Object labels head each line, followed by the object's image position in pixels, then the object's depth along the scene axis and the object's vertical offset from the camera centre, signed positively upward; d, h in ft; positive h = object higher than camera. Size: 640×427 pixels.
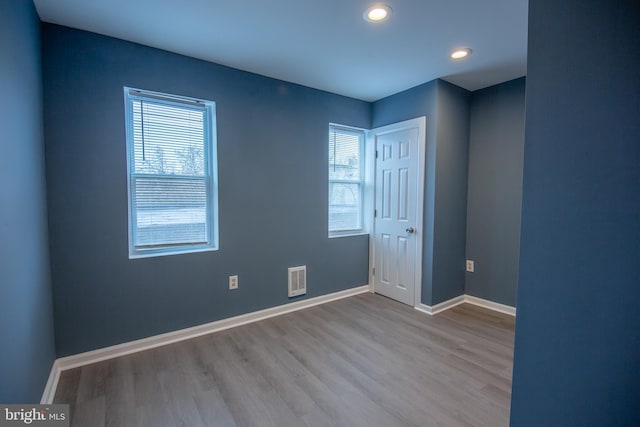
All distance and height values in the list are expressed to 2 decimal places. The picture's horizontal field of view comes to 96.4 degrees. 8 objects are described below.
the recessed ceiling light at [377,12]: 6.12 +4.10
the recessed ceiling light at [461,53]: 8.01 +4.19
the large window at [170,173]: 7.96 +0.69
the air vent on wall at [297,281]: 10.75 -3.15
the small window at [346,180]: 12.07 +0.78
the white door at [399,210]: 10.82 -0.45
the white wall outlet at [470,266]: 11.62 -2.73
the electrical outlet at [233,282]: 9.43 -2.80
